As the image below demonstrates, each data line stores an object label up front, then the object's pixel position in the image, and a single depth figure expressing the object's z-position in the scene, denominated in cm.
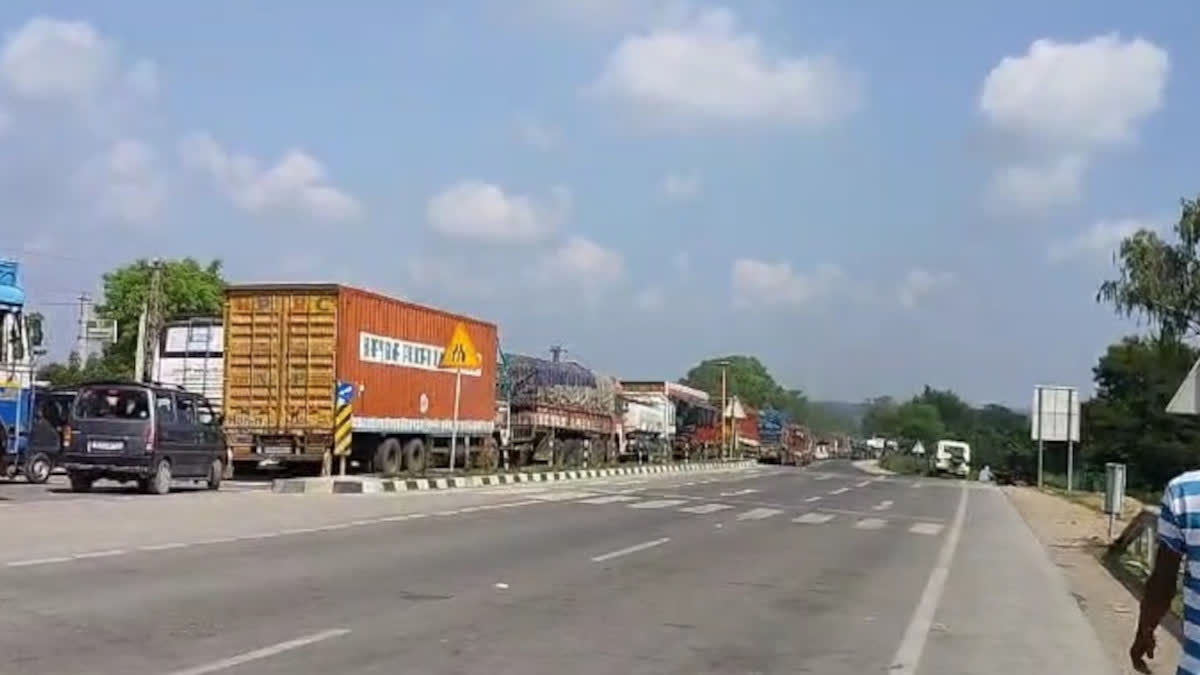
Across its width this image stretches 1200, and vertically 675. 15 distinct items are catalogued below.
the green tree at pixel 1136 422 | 7069
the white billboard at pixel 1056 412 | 4584
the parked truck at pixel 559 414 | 4503
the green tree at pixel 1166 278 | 4359
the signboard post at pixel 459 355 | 3148
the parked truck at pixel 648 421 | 5747
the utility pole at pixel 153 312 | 3581
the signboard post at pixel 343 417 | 3041
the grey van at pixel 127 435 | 2452
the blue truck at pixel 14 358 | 2394
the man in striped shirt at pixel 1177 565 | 479
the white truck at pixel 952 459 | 8831
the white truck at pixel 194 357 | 3297
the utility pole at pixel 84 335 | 7050
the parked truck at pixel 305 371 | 3122
